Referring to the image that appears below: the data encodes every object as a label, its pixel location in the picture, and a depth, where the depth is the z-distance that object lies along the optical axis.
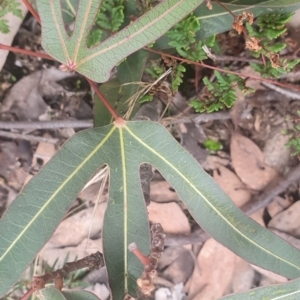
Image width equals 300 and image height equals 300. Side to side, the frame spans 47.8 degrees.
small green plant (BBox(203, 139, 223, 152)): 0.26
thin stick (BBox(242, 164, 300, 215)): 0.24
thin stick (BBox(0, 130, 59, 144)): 0.25
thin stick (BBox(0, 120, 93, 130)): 0.24
